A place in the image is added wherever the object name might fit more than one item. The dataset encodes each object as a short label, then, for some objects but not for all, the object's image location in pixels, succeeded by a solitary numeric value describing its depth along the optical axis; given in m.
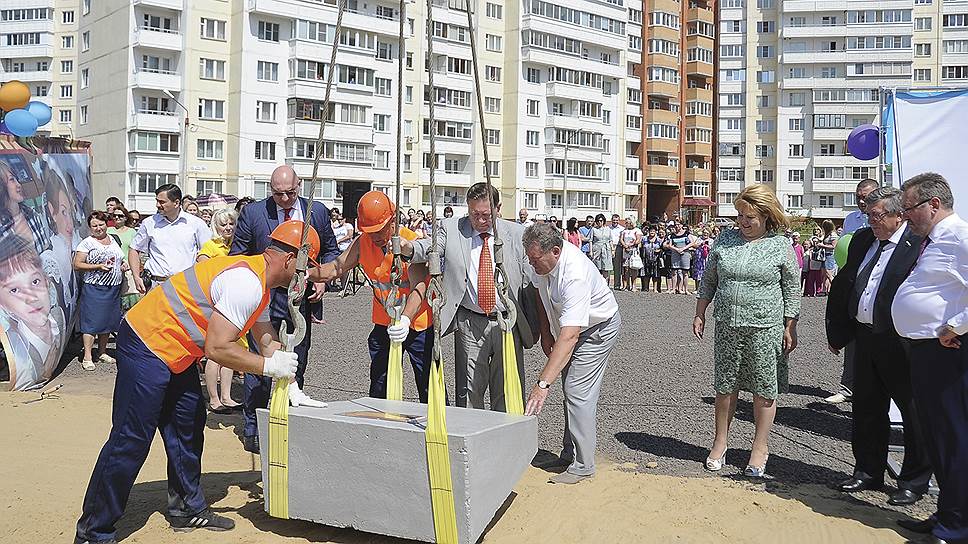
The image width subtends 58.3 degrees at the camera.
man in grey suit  6.28
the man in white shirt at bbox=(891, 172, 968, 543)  4.95
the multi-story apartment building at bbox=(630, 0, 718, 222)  66.50
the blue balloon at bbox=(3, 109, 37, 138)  10.03
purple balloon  9.88
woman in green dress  6.10
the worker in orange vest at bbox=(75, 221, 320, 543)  4.77
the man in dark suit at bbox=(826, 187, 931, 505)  5.86
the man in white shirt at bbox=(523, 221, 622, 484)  5.64
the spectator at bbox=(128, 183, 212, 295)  8.92
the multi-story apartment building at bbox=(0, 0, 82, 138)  62.72
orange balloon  10.50
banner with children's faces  9.46
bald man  6.86
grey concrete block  4.67
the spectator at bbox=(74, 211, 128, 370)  10.47
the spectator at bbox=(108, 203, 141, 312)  11.12
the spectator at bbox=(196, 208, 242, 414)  8.34
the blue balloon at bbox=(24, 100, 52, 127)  11.08
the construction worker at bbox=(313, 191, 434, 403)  6.52
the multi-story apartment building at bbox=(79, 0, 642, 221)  45.53
